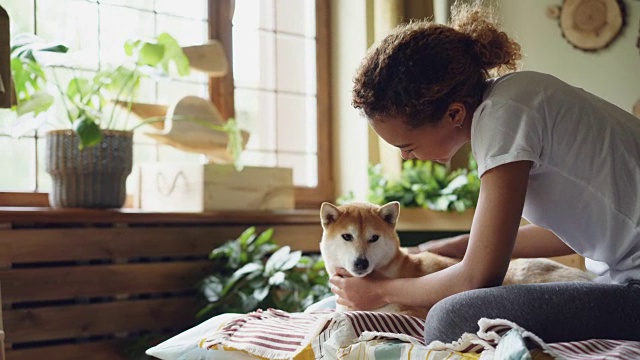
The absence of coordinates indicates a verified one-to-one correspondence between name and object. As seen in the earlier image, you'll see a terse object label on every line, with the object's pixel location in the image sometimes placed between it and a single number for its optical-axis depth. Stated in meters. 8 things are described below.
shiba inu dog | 2.04
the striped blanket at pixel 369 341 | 1.19
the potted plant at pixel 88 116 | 2.68
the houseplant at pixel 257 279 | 2.90
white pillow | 1.86
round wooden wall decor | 3.59
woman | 1.32
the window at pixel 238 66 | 3.01
